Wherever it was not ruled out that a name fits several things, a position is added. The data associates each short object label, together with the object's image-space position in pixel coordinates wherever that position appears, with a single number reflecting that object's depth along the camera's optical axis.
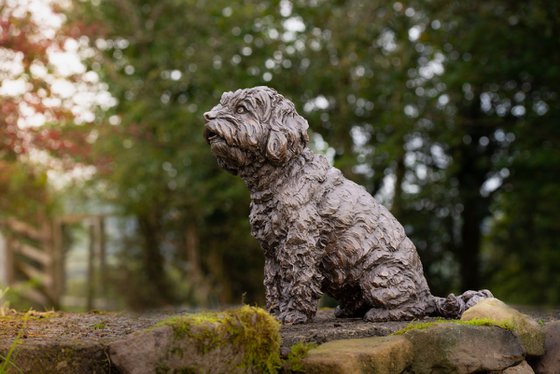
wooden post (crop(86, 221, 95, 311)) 15.05
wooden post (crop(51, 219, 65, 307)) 15.42
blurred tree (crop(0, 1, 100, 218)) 7.70
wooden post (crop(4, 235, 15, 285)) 14.76
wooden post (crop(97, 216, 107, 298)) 15.05
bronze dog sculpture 4.15
